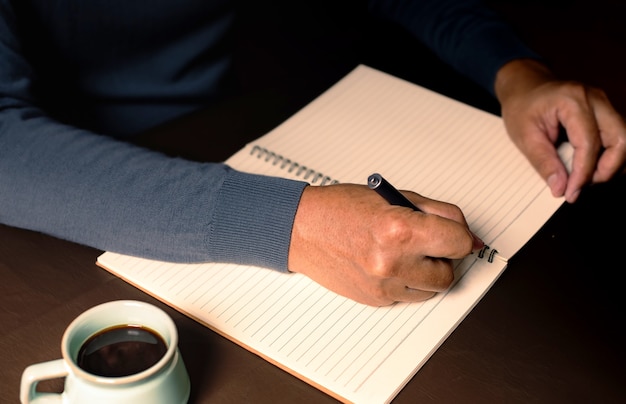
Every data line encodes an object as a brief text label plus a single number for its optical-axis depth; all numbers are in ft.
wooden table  2.44
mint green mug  2.03
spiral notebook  2.52
